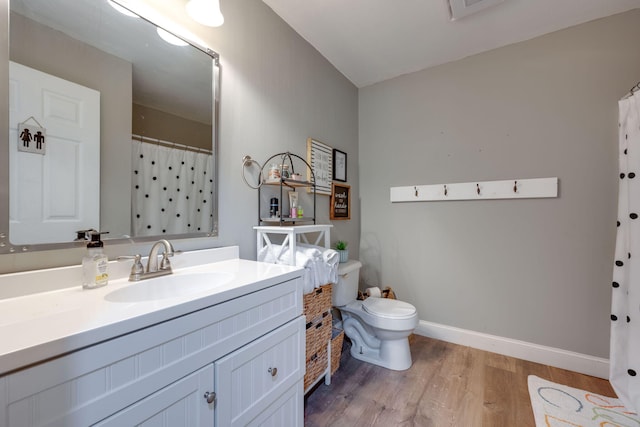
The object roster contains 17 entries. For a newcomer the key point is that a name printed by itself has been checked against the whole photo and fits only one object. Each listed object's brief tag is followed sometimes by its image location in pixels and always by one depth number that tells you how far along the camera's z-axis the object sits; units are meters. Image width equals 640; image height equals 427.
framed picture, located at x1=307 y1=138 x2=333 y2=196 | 2.04
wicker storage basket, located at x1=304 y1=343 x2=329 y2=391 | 1.47
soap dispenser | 0.88
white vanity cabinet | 0.51
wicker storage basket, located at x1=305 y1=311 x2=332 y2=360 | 1.47
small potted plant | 2.07
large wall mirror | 0.83
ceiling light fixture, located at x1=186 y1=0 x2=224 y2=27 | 1.17
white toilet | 1.79
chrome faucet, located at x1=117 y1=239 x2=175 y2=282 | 1.01
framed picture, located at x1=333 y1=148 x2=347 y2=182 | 2.33
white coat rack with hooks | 1.91
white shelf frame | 1.39
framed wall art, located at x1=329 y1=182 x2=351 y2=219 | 2.30
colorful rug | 1.37
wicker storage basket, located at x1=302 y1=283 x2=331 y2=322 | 1.44
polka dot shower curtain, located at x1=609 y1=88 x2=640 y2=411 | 1.40
